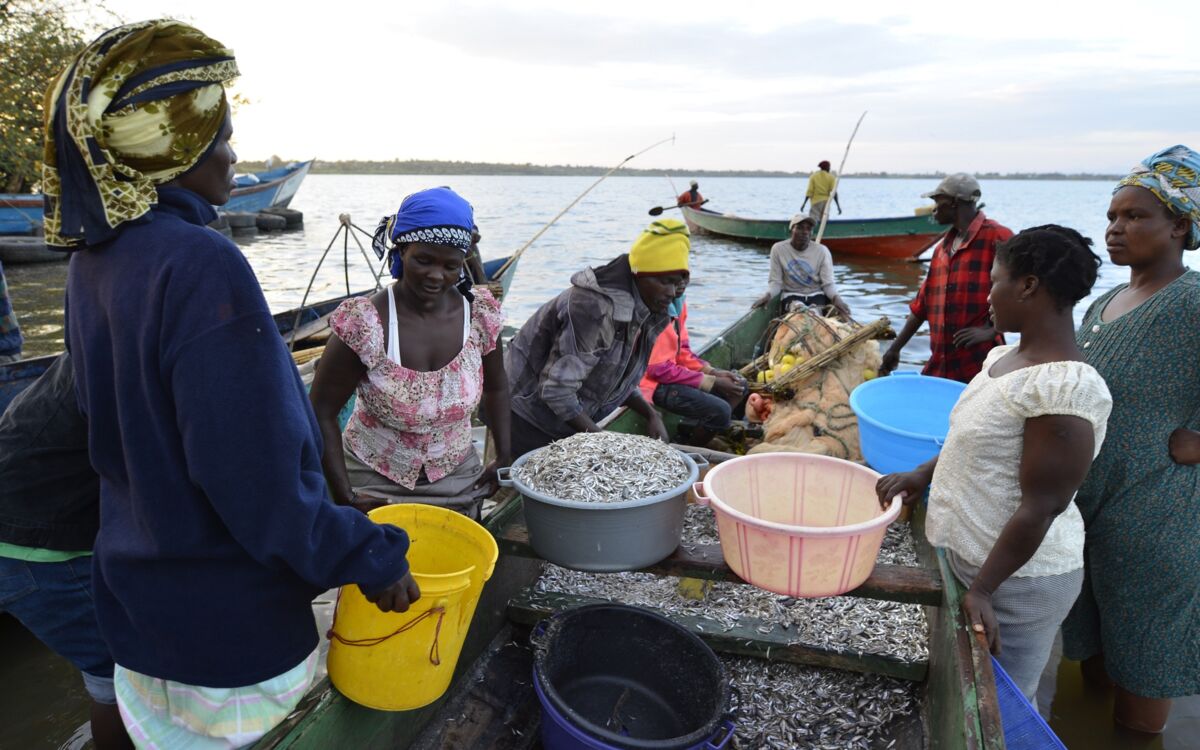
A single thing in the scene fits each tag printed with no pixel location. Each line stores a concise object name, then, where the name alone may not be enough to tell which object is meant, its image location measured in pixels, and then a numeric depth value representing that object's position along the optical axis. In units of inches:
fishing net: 180.5
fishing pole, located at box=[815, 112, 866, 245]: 380.7
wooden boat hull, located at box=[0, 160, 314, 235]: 653.8
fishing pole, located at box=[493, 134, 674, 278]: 382.9
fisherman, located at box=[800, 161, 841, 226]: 623.5
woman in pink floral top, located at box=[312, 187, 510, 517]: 94.1
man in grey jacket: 123.0
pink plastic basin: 77.9
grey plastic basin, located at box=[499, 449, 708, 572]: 81.7
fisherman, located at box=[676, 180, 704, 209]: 817.5
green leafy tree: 514.0
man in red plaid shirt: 178.1
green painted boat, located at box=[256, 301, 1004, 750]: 72.2
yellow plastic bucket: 65.9
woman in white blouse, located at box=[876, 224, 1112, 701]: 71.8
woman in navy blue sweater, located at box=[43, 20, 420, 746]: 47.6
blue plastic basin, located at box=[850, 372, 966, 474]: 134.8
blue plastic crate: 83.7
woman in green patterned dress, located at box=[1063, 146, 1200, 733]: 93.8
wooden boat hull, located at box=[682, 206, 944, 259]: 770.8
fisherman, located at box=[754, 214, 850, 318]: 332.8
